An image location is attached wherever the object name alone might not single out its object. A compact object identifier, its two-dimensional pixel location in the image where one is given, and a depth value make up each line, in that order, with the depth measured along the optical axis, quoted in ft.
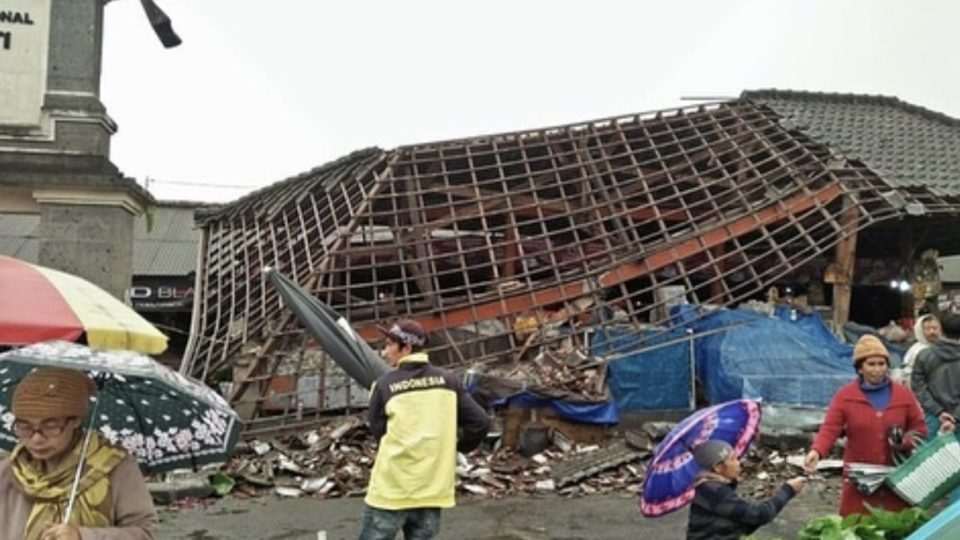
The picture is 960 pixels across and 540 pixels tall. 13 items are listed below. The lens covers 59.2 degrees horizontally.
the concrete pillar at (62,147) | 23.89
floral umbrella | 10.11
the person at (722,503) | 12.16
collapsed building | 38.63
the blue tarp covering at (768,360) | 33.99
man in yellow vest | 14.60
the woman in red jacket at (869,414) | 14.43
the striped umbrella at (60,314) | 8.54
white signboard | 23.99
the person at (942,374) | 19.12
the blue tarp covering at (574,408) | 33.12
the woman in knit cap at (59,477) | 8.59
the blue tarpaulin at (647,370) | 35.65
